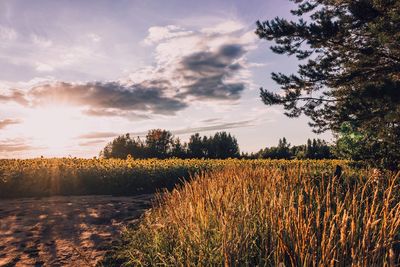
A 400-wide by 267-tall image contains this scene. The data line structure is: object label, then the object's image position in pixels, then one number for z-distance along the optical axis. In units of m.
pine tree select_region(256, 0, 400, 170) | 11.19
